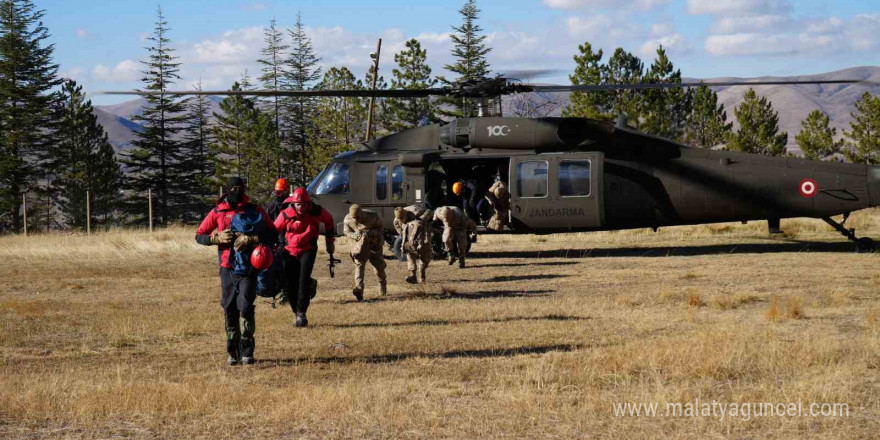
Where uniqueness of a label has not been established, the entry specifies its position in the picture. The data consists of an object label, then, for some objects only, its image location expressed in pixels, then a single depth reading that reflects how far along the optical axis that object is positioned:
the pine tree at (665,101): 59.23
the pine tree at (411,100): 67.81
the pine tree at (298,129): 79.62
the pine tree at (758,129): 70.06
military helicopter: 20.00
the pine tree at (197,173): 75.44
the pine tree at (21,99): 66.56
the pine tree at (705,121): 68.69
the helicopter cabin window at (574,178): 20.66
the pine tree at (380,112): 71.62
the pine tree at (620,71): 59.38
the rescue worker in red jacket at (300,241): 12.50
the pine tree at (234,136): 77.94
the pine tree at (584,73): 60.38
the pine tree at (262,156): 74.69
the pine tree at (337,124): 69.44
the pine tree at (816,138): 72.31
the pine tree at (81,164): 70.25
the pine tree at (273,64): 89.12
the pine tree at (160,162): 73.19
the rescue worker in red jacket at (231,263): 9.64
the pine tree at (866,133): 69.69
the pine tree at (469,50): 73.25
